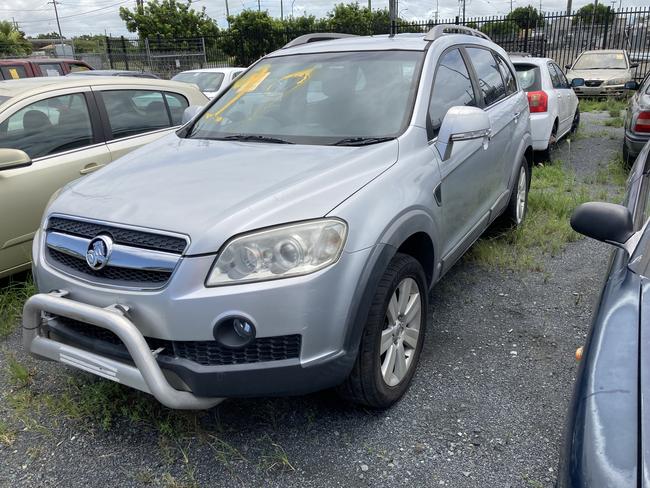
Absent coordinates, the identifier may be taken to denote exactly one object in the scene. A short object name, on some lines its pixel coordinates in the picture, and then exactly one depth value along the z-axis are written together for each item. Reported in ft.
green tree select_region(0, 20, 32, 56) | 93.39
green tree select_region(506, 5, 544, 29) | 60.95
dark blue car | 4.11
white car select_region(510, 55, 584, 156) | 24.43
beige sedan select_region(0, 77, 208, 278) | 12.42
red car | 33.42
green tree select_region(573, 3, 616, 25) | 60.08
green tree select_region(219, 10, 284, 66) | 70.49
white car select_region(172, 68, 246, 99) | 36.42
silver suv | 6.93
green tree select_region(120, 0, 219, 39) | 100.37
